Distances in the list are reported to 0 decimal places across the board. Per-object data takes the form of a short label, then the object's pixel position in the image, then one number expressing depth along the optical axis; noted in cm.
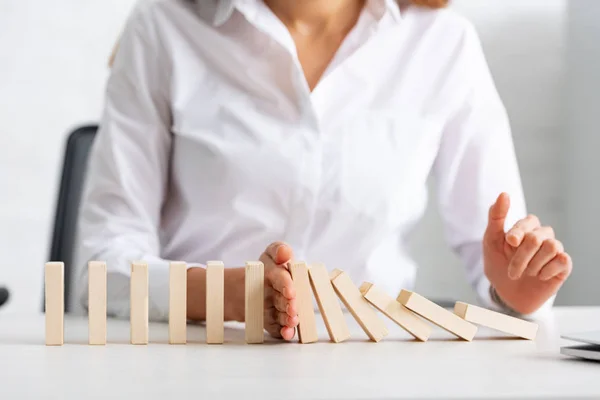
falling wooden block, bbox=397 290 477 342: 136
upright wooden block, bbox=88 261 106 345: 132
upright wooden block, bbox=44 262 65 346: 132
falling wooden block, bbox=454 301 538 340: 138
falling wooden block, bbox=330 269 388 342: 136
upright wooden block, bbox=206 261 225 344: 134
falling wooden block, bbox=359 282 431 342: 137
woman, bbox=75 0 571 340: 174
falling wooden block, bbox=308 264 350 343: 135
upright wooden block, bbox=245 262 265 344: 134
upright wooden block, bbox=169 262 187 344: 134
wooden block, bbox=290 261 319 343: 134
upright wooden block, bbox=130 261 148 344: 133
